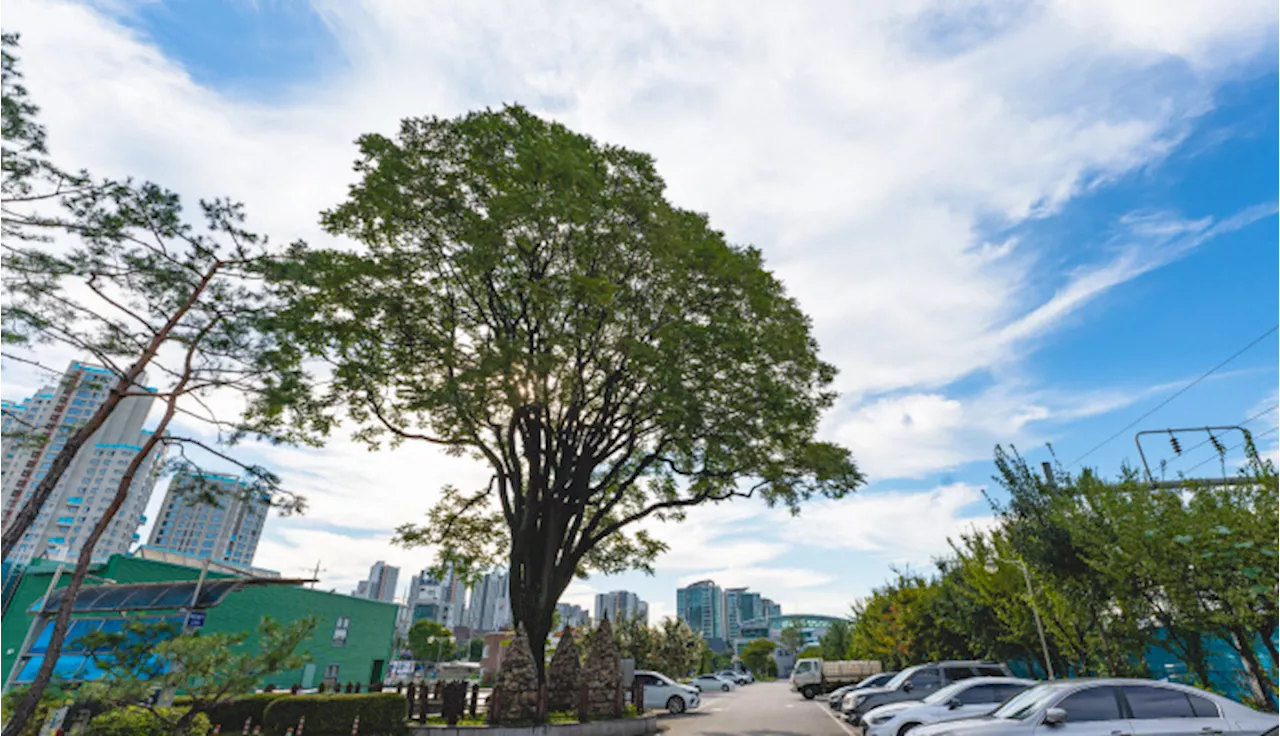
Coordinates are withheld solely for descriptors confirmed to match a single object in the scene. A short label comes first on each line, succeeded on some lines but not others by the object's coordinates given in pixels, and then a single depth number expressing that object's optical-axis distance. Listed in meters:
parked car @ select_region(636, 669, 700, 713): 23.62
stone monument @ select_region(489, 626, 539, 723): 15.94
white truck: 32.16
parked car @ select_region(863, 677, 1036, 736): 11.55
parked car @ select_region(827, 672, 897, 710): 21.47
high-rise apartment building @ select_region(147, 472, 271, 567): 141.88
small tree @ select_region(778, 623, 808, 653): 104.75
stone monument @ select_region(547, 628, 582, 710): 18.59
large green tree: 14.94
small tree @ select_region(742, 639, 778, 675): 88.00
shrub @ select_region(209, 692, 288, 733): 16.48
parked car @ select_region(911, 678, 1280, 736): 7.47
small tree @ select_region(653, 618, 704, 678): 48.16
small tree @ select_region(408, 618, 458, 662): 89.31
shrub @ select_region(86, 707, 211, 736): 11.45
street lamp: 19.47
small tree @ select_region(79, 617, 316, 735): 9.48
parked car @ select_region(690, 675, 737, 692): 41.75
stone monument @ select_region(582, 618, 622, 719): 18.30
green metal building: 27.30
